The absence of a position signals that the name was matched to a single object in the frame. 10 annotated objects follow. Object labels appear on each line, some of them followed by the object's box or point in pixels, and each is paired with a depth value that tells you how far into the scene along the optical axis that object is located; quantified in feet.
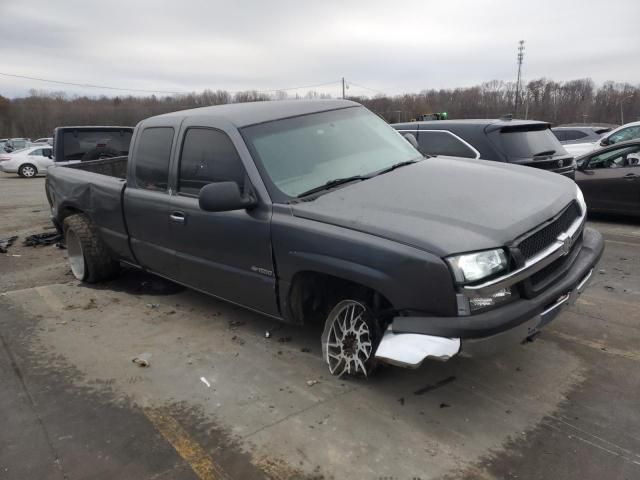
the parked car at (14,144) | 106.86
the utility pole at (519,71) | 209.05
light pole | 195.93
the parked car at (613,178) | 27.25
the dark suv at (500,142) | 21.97
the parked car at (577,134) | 52.37
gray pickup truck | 8.74
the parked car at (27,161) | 75.87
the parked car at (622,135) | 38.60
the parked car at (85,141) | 28.58
